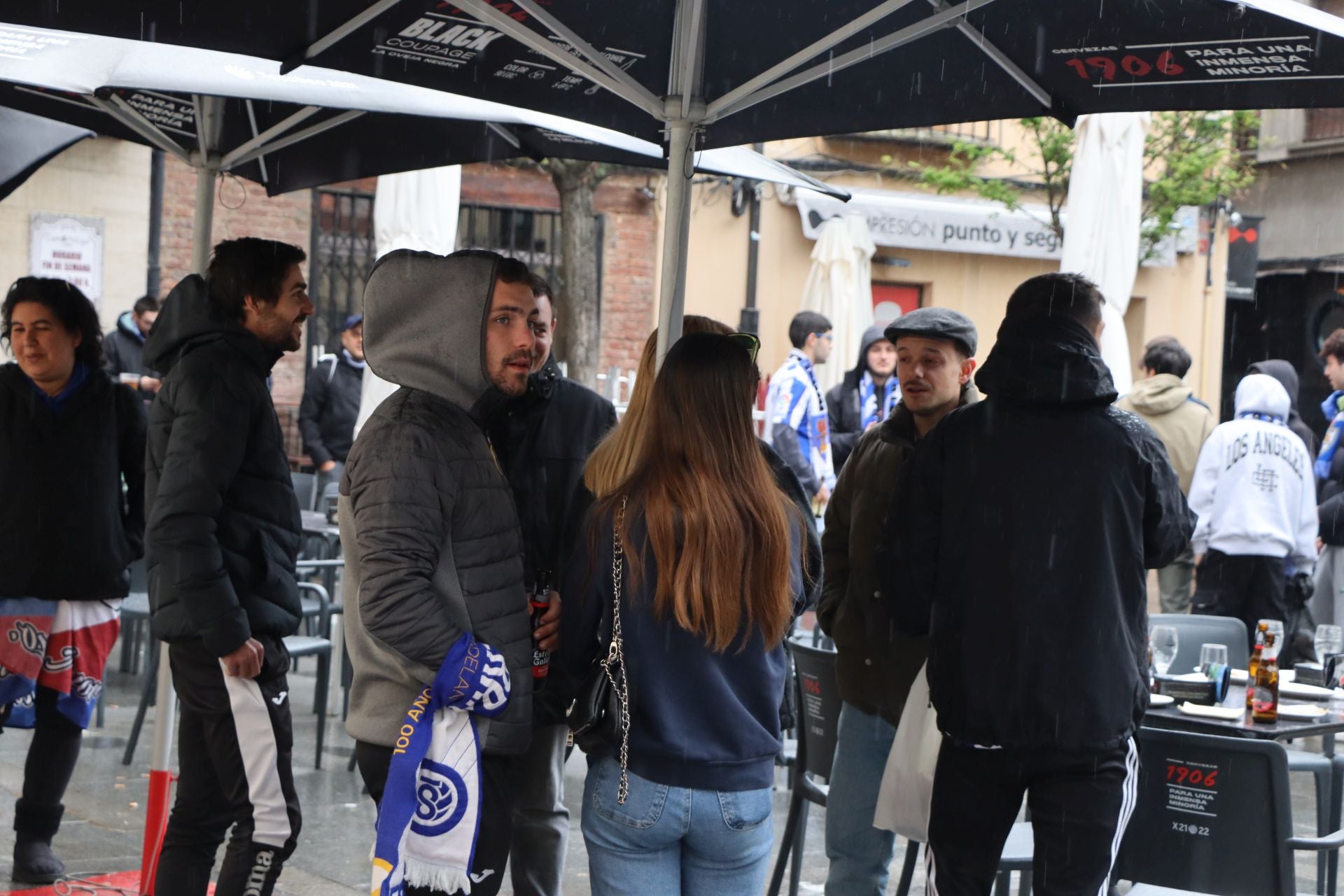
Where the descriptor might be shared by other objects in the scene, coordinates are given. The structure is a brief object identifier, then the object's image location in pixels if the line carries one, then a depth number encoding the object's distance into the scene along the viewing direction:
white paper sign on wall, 13.38
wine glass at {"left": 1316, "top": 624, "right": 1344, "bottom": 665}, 5.13
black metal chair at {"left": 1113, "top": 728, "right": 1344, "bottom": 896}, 3.62
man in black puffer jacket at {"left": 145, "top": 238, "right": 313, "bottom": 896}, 3.62
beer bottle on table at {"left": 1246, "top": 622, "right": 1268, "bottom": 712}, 4.40
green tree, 17.25
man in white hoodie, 7.88
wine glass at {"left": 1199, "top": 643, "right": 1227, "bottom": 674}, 4.80
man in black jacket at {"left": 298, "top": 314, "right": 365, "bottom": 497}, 11.20
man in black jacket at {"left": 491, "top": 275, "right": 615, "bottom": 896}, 3.89
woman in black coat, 4.76
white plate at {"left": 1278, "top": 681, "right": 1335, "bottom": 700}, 4.72
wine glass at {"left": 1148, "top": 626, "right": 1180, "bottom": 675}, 4.92
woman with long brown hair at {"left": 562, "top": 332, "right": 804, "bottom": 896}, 2.89
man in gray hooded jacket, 3.00
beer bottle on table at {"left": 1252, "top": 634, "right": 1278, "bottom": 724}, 4.30
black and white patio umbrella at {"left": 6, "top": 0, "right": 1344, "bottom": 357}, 3.63
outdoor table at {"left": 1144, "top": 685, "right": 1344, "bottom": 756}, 4.18
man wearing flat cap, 4.05
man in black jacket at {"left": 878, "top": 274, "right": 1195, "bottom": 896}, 3.26
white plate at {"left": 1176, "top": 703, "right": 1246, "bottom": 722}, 4.29
